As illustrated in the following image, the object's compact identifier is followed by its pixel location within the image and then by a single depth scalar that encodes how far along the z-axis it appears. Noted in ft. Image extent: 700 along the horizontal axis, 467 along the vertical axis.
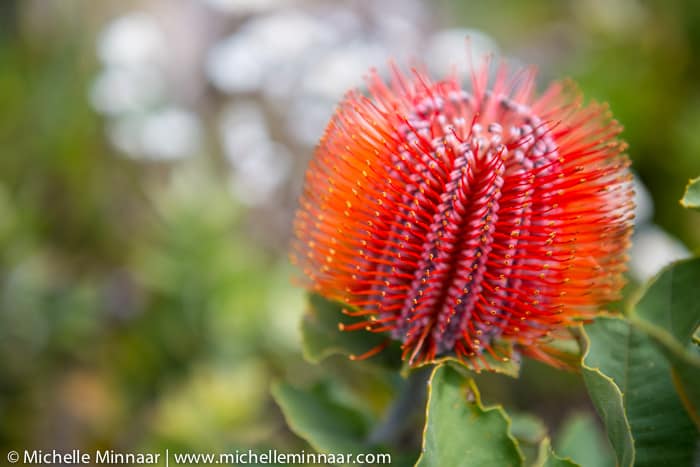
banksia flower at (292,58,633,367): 1.21
